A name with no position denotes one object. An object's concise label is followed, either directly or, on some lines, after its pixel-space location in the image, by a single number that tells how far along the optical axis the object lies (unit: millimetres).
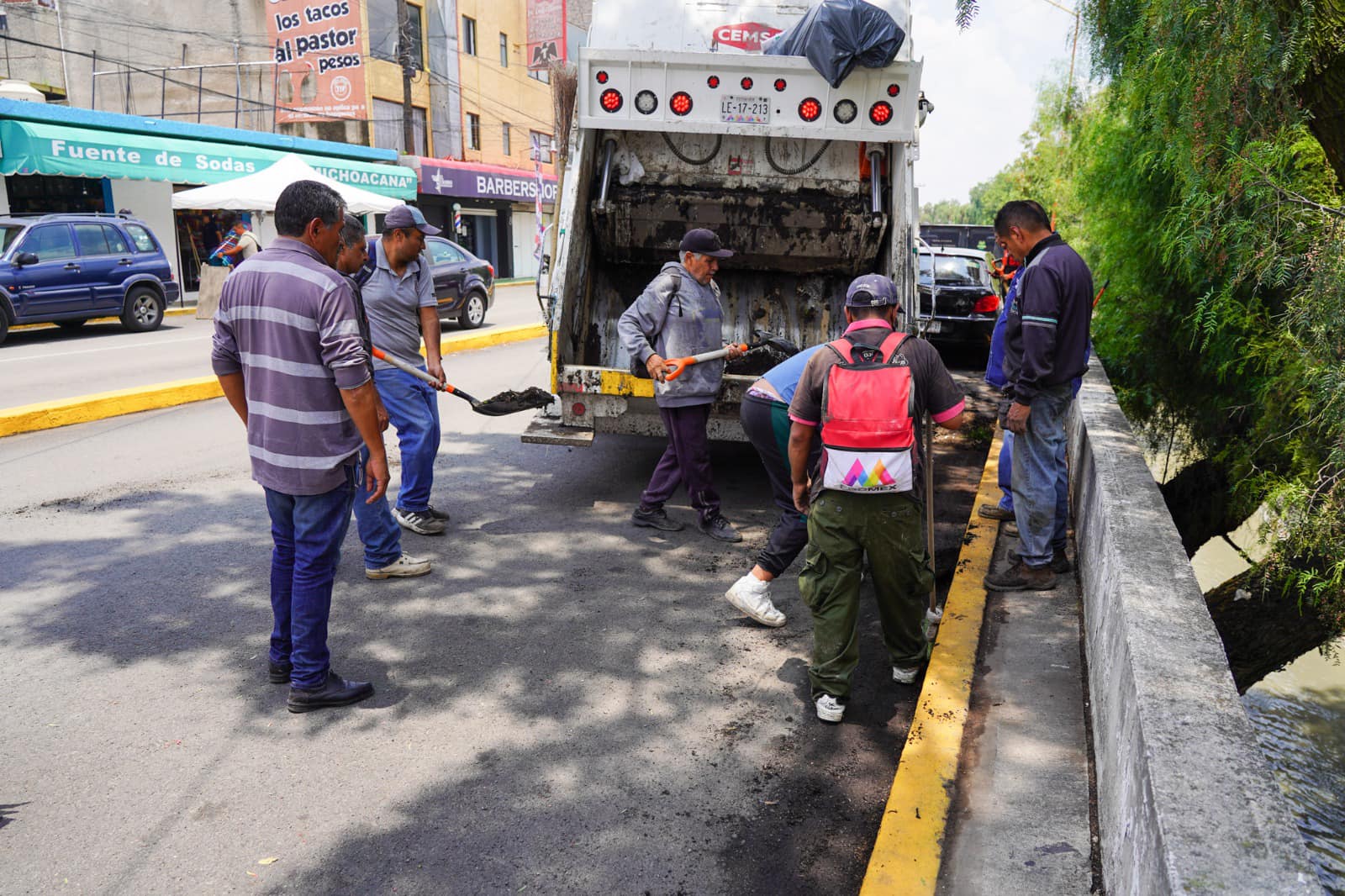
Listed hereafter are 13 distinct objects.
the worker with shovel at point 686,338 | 5352
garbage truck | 5984
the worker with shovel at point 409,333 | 5230
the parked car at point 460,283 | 15328
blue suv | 13422
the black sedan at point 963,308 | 12078
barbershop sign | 27500
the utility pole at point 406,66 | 27078
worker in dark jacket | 4203
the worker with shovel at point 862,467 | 3439
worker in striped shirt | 3377
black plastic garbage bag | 5750
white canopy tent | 15781
